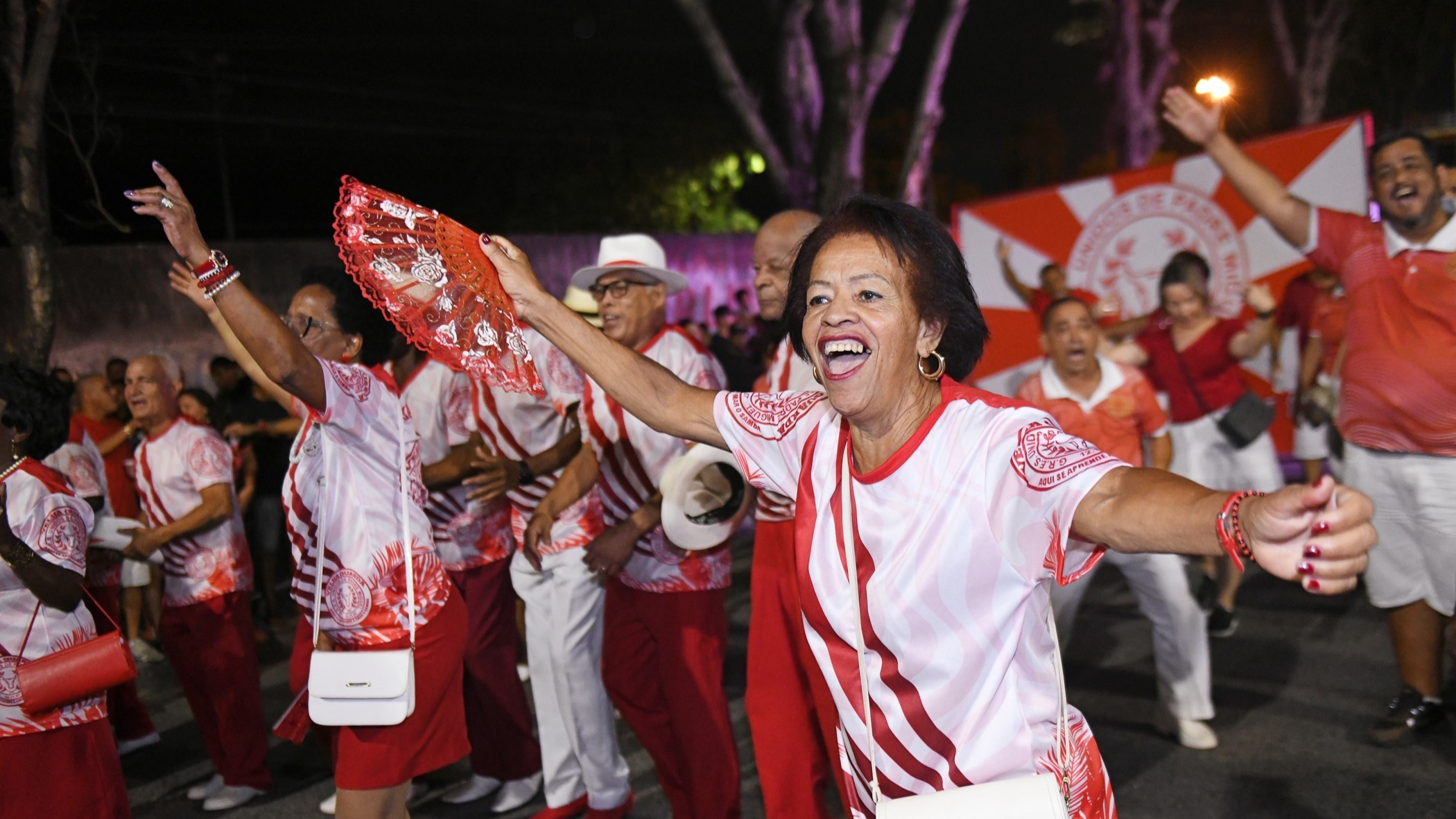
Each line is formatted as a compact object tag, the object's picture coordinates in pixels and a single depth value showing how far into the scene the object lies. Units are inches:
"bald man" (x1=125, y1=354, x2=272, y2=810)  202.5
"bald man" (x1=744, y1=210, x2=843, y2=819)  150.3
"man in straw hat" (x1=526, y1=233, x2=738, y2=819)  164.2
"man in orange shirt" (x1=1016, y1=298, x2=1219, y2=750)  197.2
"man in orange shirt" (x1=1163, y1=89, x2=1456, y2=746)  175.0
